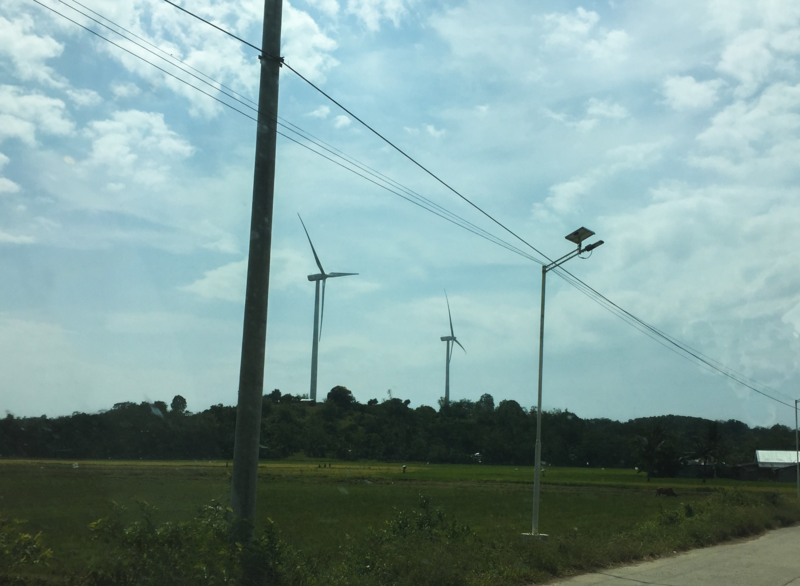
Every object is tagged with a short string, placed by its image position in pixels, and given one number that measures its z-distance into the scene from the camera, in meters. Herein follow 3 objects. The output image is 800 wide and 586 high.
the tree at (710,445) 91.75
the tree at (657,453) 89.69
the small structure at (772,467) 90.94
